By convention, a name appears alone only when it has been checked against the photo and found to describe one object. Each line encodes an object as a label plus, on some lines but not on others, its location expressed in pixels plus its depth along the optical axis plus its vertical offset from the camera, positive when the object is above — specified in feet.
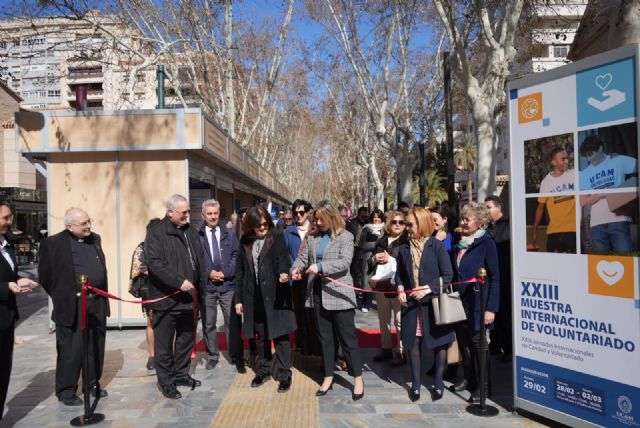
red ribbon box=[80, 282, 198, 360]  15.94 -2.39
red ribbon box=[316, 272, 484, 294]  16.34 -1.99
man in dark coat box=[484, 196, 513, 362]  20.01 -2.31
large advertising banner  12.50 -0.61
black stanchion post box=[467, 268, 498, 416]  15.72 -4.32
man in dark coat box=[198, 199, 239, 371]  21.25 -1.85
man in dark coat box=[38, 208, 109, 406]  16.83 -2.08
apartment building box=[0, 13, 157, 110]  39.06 +14.80
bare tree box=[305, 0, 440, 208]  58.23 +18.09
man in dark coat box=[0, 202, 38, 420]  14.65 -1.91
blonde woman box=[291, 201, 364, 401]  17.37 -2.33
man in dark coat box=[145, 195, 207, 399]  17.39 -1.78
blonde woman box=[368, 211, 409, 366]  19.49 -2.69
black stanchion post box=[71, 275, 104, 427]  15.61 -4.44
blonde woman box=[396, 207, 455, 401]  17.10 -2.35
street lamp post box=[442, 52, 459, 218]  37.93 +6.24
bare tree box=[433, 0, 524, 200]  33.53 +9.37
